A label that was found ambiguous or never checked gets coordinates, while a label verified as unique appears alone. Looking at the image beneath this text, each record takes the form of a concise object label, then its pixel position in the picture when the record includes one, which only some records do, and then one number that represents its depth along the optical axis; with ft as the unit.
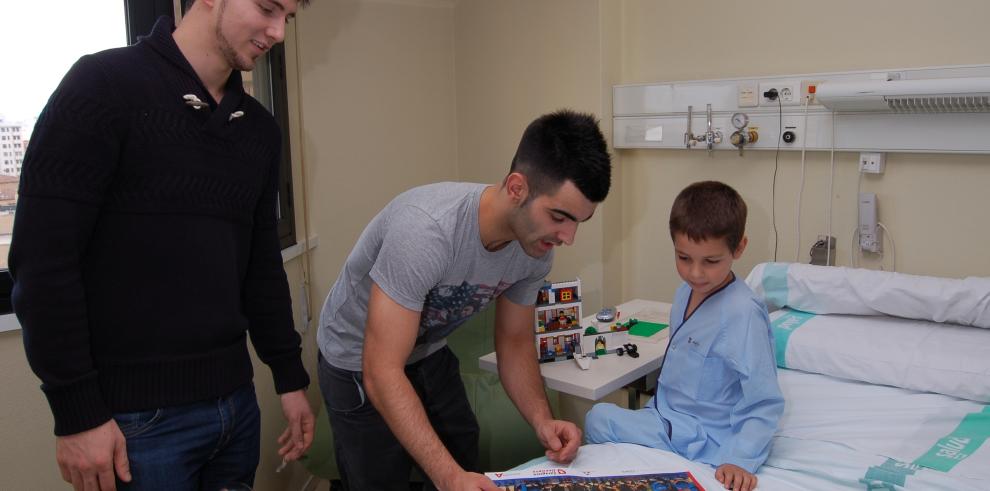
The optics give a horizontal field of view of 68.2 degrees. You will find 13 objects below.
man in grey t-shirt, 4.39
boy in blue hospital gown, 4.82
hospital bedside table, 5.75
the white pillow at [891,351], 5.67
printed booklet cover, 4.19
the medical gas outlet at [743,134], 8.26
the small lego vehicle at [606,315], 7.52
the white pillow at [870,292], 6.21
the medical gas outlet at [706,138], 8.54
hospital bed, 4.75
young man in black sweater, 3.19
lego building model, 6.21
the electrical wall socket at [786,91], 7.86
